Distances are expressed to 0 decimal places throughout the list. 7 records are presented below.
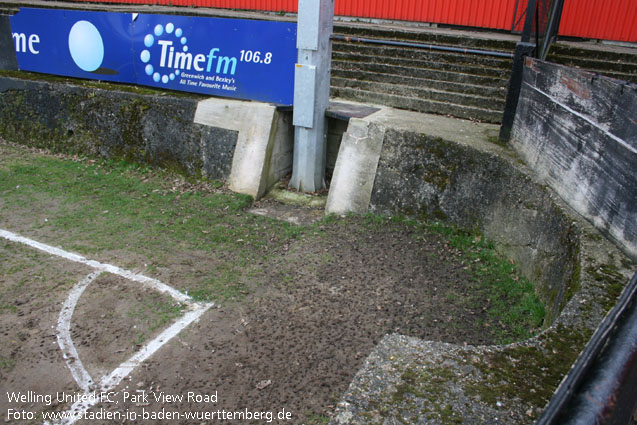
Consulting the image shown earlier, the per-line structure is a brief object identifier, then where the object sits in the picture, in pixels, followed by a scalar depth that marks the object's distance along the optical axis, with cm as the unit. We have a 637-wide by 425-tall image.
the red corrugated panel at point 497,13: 1012
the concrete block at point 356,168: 695
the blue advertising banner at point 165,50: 754
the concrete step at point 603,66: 830
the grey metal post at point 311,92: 687
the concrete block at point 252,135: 756
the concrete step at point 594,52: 854
